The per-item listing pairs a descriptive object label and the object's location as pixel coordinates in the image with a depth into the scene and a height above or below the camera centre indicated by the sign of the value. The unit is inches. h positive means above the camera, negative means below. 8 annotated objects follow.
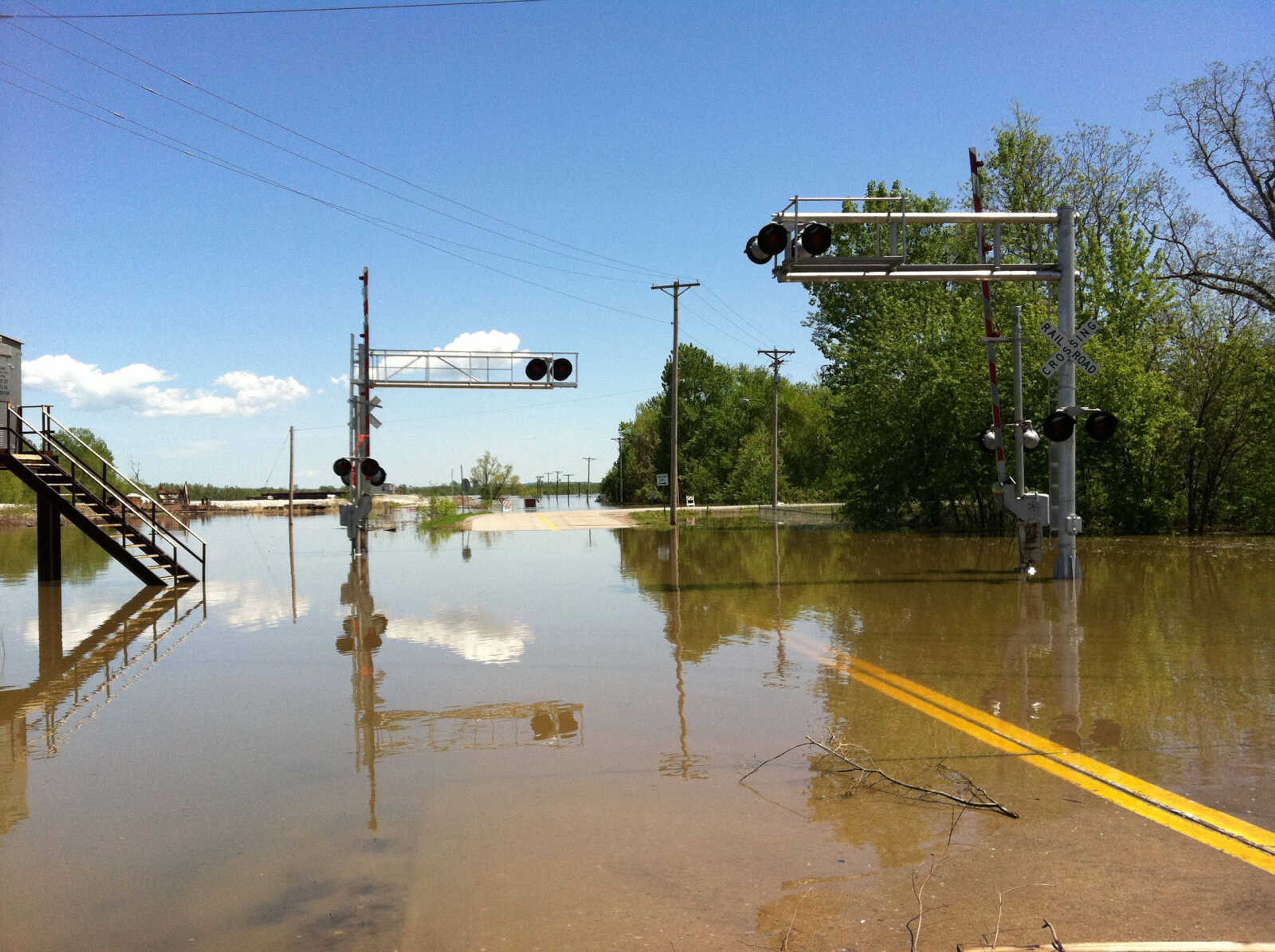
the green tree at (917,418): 1204.5 +91.7
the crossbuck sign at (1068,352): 622.8 +88.5
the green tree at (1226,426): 1146.0 +71.7
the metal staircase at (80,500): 723.4 -3.6
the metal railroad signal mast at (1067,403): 663.1 +57.7
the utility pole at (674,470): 1588.3 +34.4
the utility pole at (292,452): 2559.1 +110.1
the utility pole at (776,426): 1817.1 +119.1
